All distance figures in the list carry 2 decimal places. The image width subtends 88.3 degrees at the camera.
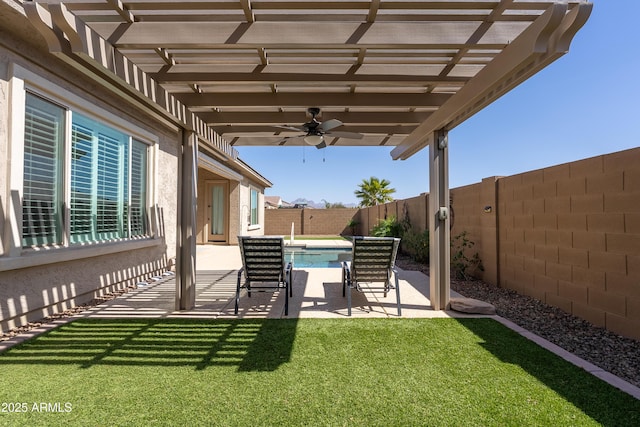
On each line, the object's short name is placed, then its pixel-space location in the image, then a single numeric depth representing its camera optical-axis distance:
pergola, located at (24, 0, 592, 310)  3.02
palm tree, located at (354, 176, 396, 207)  30.27
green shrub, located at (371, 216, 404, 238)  12.23
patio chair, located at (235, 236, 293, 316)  4.85
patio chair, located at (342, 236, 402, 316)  4.92
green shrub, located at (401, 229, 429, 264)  9.17
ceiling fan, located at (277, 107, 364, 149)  5.89
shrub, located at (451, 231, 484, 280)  7.14
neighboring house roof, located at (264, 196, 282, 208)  45.15
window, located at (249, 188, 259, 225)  18.03
